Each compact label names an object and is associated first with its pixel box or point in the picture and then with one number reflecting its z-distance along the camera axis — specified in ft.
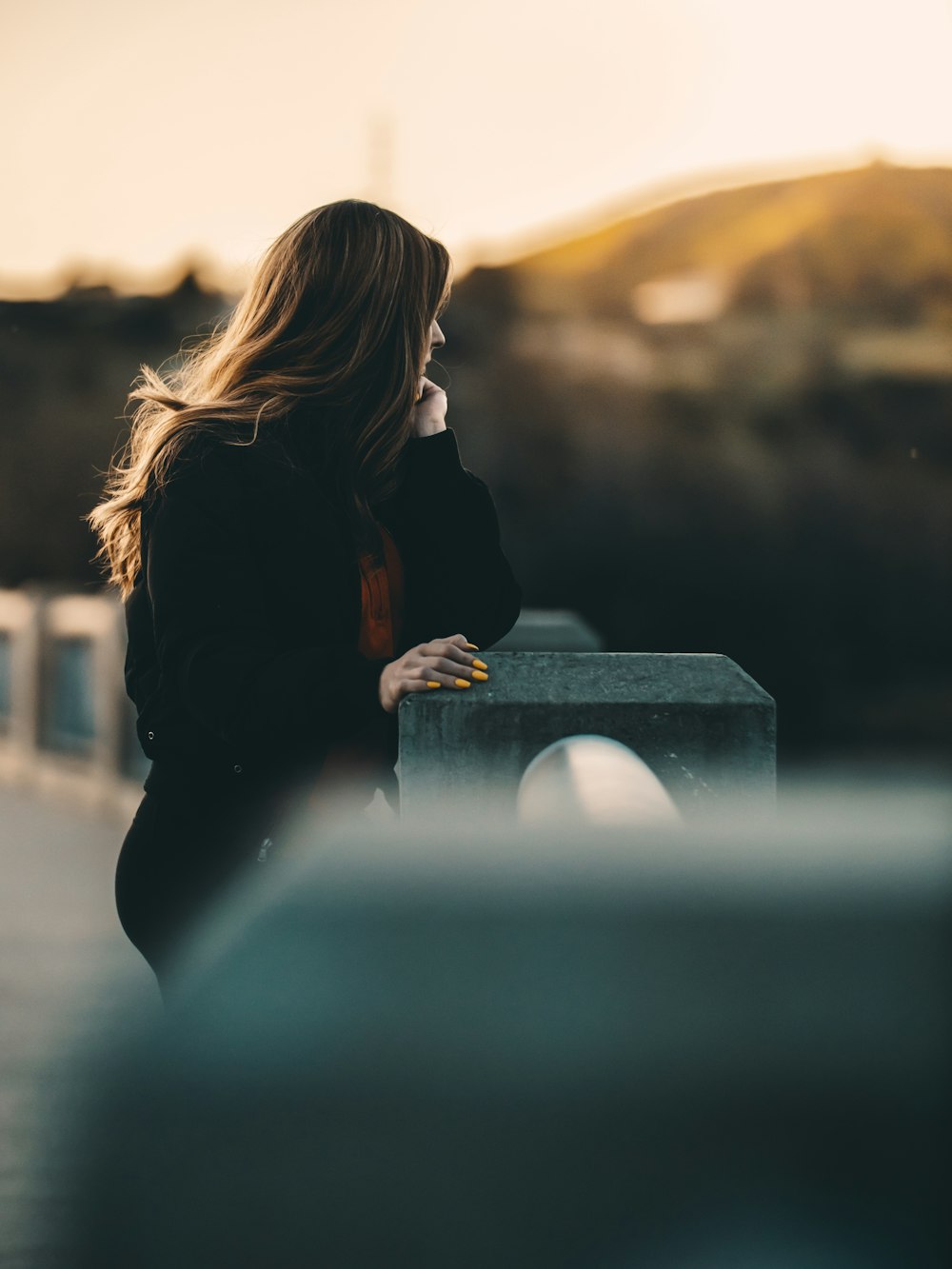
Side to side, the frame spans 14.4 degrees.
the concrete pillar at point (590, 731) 14.11
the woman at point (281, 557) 12.79
